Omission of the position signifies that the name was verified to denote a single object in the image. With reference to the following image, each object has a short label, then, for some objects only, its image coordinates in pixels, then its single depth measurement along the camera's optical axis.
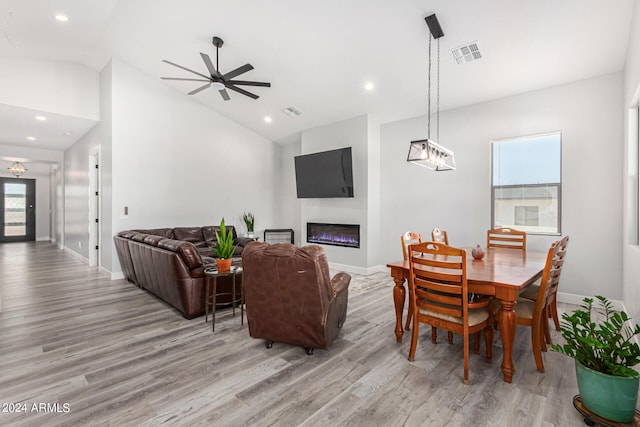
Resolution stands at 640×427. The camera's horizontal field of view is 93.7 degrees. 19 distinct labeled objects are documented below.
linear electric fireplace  6.08
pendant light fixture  3.10
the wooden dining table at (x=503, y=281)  2.22
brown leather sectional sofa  3.48
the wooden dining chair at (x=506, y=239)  3.99
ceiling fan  4.03
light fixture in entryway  9.68
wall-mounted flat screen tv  5.98
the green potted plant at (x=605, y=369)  1.72
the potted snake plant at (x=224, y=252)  3.23
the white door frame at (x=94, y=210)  6.34
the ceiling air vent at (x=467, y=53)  3.62
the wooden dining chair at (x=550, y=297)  2.68
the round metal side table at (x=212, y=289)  3.23
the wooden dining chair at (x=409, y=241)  3.07
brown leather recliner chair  2.46
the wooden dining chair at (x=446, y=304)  2.21
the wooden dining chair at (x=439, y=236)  3.85
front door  10.77
